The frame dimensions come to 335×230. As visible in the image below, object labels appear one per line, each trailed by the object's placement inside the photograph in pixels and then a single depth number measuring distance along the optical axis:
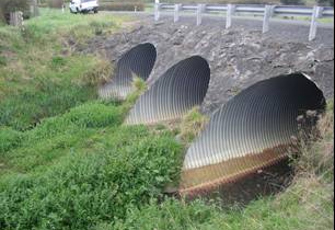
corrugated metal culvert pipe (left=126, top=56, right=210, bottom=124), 17.25
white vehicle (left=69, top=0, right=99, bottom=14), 33.84
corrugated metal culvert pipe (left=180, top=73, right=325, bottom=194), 13.03
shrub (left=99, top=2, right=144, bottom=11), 35.12
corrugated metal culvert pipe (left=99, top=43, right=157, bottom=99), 20.73
